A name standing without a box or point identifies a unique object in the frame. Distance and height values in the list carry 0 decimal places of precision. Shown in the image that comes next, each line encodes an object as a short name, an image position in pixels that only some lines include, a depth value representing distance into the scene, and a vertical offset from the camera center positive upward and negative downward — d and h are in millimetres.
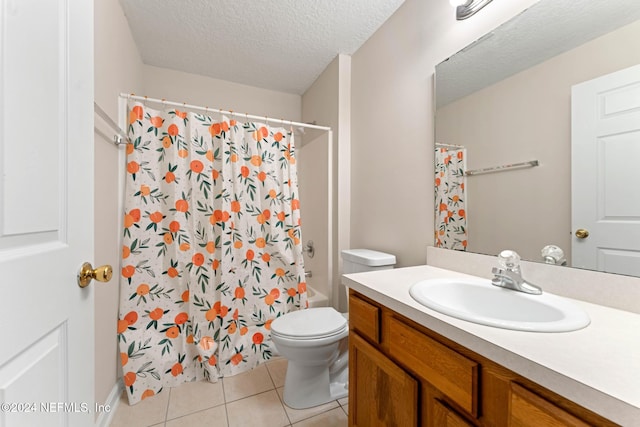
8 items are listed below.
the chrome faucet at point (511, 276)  883 -228
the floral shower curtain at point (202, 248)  1571 -243
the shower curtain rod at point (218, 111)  1587 +726
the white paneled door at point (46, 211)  437 +4
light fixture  1162 +964
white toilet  1362 -757
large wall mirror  790 +324
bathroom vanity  441 -348
